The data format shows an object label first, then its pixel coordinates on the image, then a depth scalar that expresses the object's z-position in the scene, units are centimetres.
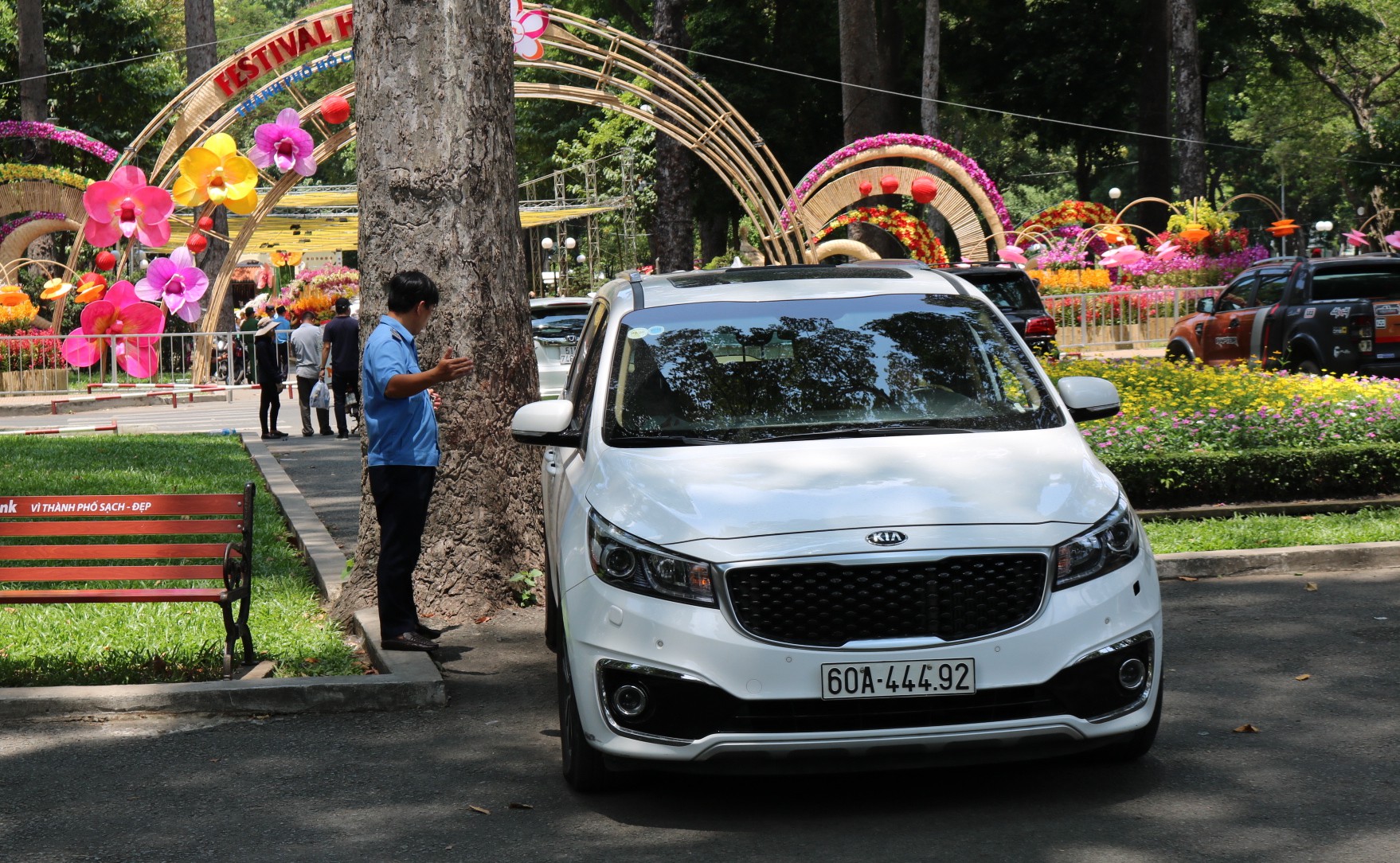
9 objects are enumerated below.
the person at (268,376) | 2069
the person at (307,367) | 2161
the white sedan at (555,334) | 1681
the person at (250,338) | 2866
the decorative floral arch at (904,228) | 2838
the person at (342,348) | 2012
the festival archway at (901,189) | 2673
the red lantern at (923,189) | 2845
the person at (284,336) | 3274
